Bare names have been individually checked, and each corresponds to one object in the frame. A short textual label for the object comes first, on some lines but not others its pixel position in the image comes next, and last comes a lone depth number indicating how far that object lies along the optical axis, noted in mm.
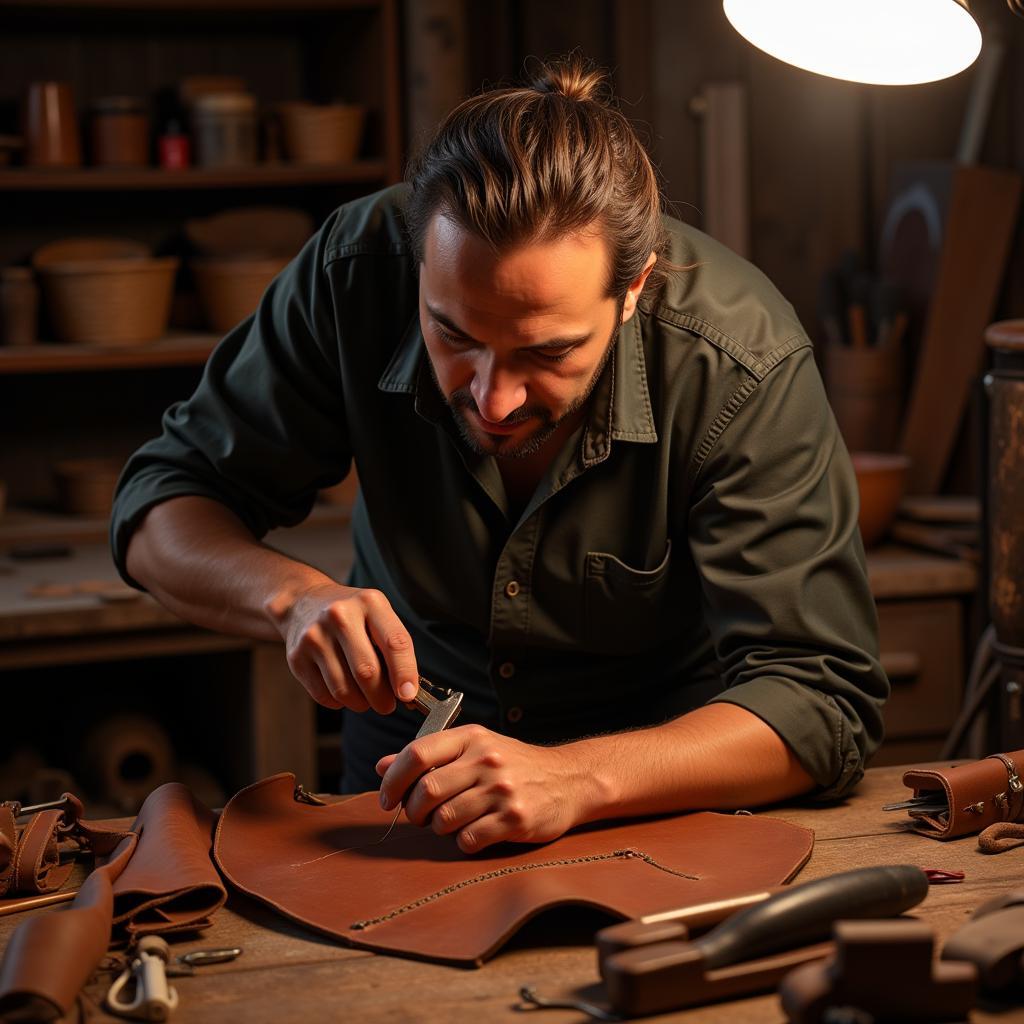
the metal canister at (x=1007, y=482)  2461
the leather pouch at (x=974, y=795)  1612
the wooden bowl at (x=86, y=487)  3664
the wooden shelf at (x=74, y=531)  3570
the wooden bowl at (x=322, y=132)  3639
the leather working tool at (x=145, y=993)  1236
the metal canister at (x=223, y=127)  3590
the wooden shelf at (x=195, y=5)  3475
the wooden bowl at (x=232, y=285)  3604
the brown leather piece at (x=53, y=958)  1201
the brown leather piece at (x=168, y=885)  1401
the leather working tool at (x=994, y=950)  1225
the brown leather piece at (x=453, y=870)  1378
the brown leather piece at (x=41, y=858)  1511
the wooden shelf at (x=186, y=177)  3486
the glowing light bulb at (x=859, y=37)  1680
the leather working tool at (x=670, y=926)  1243
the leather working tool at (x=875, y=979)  1154
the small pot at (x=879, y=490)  3381
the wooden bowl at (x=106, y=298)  3492
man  1658
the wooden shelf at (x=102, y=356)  3486
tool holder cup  3650
